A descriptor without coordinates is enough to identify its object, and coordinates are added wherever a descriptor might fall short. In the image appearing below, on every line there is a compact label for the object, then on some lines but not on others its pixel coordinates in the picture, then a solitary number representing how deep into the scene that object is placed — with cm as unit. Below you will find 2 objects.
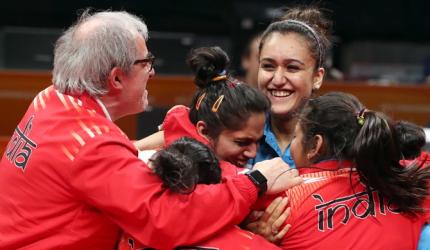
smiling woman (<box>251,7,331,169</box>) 627
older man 449
